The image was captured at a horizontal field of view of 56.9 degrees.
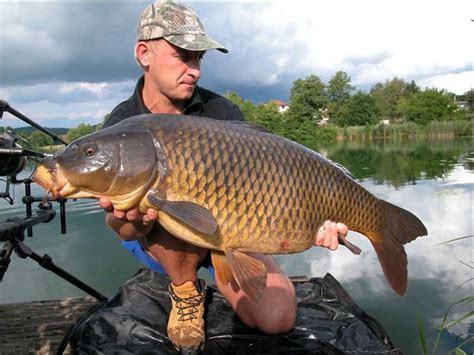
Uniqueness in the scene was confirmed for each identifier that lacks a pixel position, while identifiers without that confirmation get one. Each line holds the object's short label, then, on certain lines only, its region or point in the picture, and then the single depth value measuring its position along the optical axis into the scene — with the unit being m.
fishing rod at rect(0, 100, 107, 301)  1.70
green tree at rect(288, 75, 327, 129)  43.94
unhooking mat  1.74
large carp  1.35
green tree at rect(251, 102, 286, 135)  37.25
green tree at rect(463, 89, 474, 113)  48.28
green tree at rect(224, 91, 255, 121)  38.49
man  1.82
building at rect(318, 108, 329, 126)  46.57
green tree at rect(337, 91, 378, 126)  48.94
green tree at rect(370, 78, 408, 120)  52.09
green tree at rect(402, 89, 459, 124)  43.03
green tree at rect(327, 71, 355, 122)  50.88
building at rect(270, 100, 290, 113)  70.55
